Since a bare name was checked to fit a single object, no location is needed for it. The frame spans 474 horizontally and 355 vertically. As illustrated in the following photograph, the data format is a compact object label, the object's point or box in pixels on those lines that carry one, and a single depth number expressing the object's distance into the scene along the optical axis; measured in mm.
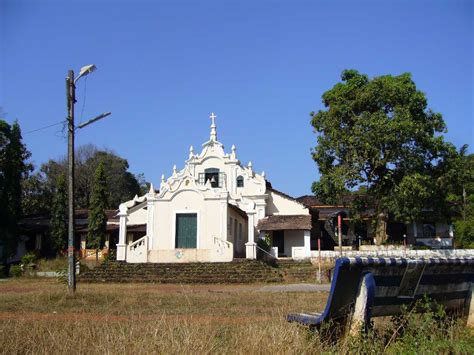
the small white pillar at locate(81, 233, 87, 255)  39122
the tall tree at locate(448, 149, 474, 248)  30453
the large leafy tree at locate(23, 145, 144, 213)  48812
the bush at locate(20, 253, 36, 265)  30903
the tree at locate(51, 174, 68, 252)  37188
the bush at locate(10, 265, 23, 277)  28734
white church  28984
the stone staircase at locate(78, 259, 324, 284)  24406
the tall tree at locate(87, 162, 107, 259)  36344
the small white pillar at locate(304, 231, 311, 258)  33156
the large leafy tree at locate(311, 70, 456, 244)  29281
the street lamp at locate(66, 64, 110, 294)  15828
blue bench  5602
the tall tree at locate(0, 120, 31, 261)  33250
